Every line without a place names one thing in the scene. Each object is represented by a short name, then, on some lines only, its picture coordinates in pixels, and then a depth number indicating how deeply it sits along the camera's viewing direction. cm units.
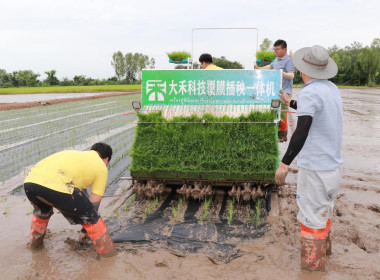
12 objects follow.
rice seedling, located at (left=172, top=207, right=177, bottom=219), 460
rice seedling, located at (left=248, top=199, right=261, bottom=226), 450
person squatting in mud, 330
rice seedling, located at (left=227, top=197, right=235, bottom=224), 452
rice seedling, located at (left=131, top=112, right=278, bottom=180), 485
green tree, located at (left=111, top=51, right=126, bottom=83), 8675
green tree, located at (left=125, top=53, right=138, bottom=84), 8644
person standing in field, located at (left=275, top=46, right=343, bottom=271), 292
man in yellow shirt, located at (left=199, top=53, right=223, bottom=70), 603
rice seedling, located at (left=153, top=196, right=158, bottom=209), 496
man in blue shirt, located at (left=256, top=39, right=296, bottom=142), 585
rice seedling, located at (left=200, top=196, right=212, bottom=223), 458
